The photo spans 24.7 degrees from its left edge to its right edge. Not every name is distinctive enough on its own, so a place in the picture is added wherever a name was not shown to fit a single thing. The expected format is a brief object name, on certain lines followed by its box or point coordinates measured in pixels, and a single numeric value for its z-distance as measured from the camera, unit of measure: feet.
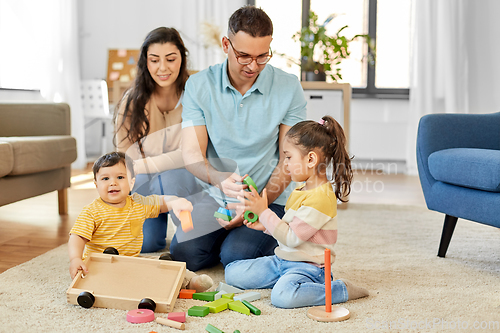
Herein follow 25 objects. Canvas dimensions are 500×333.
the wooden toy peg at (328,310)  10.19
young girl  10.67
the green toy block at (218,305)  10.40
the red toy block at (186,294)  10.81
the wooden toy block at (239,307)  10.37
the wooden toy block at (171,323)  10.04
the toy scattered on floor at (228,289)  10.95
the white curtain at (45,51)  23.62
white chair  25.47
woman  12.34
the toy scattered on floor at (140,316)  10.14
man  11.63
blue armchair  11.65
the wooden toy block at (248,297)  10.70
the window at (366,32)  25.95
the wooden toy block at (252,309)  10.35
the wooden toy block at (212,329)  9.89
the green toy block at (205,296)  10.73
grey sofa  13.21
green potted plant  18.59
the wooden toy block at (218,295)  10.74
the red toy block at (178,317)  10.18
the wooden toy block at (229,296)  10.67
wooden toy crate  10.42
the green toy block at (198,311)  10.32
